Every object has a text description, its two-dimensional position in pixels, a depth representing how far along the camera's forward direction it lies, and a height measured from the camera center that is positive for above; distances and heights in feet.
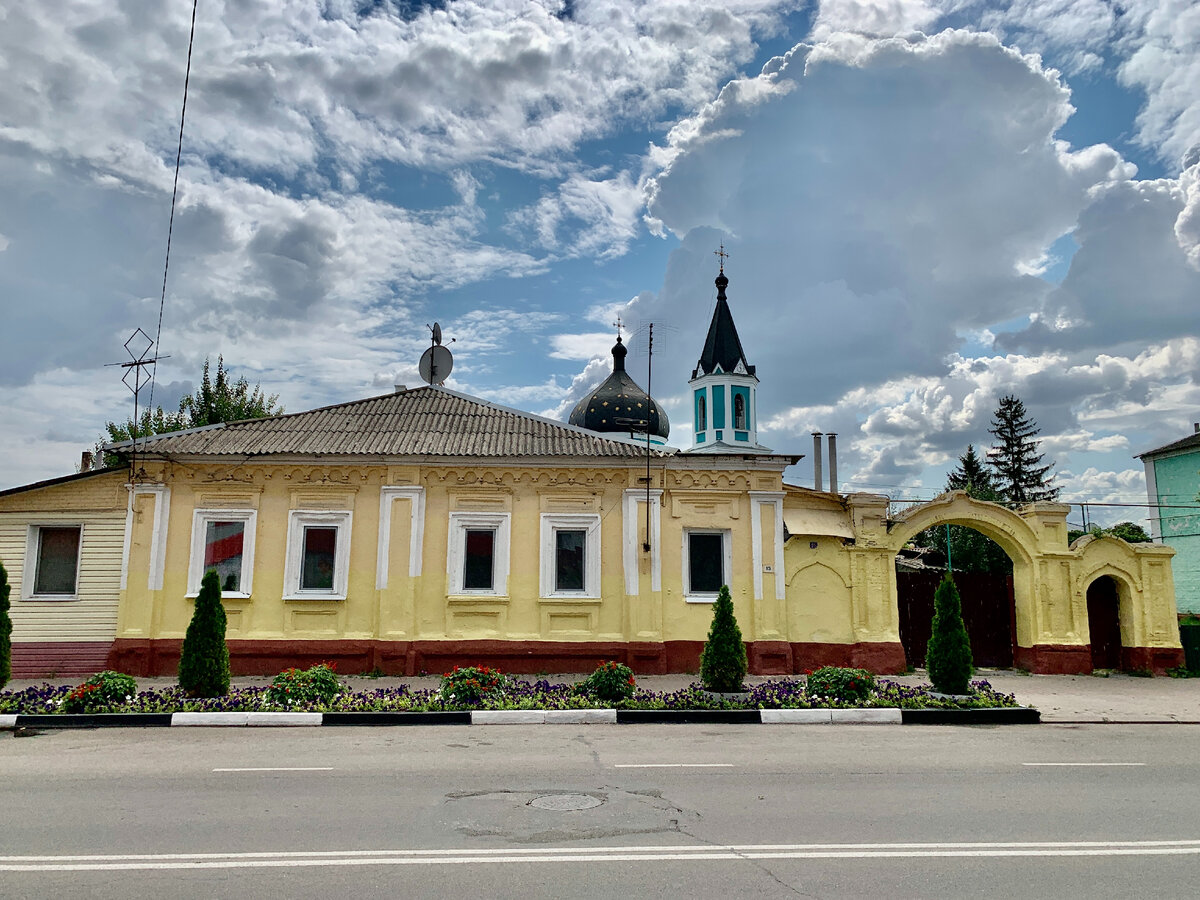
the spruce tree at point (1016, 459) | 164.96 +29.72
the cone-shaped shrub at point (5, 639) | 39.22 -1.06
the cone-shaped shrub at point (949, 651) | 44.29 -1.63
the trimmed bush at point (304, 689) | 39.96 -3.30
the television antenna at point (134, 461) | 52.65 +9.11
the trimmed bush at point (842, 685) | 41.96 -3.17
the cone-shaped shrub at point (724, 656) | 43.29 -1.90
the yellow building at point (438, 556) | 52.75 +3.62
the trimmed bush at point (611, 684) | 41.39 -3.12
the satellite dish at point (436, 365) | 64.39 +18.03
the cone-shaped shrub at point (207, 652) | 41.47 -1.72
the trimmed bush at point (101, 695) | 38.32 -3.43
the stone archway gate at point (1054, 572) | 57.36 +3.07
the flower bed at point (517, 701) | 39.09 -3.82
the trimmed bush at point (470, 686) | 40.16 -3.18
